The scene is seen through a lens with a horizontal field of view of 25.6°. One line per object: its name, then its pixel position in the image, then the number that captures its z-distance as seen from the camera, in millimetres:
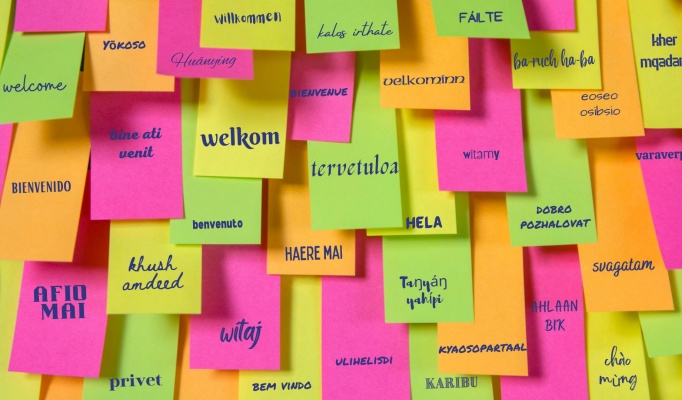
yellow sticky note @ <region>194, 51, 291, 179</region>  1244
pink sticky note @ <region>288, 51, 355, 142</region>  1250
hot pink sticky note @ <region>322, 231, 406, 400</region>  1279
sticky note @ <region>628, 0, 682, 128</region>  1244
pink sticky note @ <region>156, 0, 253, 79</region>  1206
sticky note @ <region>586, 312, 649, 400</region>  1278
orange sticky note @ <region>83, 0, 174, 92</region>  1231
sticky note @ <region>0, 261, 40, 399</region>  1276
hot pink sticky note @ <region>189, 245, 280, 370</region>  1270
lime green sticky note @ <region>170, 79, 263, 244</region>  1247
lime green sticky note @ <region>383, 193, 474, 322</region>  1260
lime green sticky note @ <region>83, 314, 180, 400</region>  1271
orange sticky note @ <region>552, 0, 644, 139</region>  1241
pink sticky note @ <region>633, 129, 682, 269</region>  1256
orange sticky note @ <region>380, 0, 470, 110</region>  1235
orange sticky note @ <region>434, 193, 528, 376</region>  1265
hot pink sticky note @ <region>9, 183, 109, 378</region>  1258
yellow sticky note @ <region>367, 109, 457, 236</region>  1254
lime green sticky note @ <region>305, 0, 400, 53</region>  1209
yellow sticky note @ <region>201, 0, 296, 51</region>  1201
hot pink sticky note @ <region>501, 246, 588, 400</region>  1278
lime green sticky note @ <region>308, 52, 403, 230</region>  1245
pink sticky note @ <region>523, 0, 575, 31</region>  1236
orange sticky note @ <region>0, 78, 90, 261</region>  1240
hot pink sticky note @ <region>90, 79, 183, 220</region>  1248
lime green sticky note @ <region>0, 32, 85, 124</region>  1209
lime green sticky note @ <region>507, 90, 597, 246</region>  1252
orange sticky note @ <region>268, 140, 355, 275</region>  1264
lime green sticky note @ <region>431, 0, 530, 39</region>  1194
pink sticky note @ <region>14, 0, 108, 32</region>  1226
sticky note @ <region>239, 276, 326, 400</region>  1281
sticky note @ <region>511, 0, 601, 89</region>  1239
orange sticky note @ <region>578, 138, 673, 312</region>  1259
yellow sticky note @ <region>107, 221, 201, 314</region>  1246
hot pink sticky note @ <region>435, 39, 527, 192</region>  1246
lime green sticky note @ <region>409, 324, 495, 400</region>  1281
